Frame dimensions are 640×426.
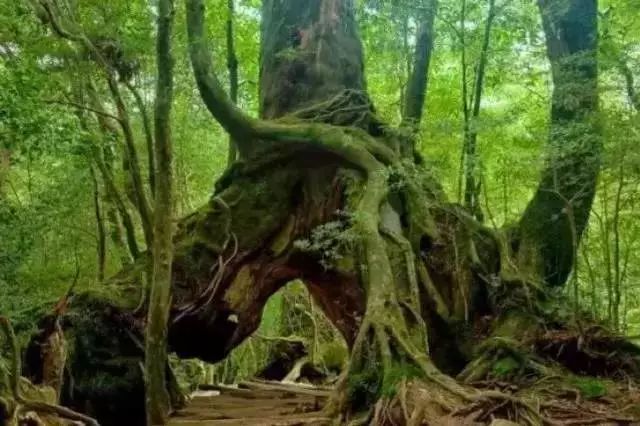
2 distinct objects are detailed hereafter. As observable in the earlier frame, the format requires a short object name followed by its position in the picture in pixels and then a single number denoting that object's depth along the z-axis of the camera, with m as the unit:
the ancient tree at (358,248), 6.24
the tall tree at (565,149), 7.03
